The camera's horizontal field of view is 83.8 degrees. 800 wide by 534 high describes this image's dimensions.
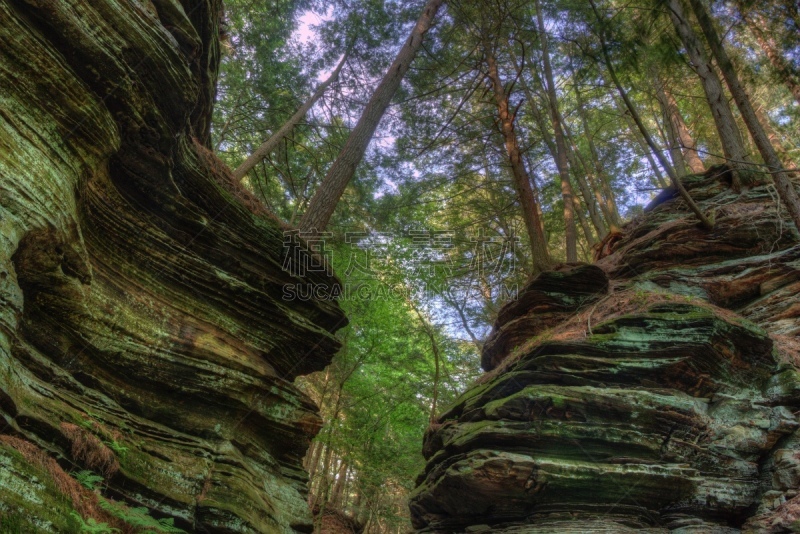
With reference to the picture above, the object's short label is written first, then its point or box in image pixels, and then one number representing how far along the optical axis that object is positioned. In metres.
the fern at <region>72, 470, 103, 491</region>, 3.83
